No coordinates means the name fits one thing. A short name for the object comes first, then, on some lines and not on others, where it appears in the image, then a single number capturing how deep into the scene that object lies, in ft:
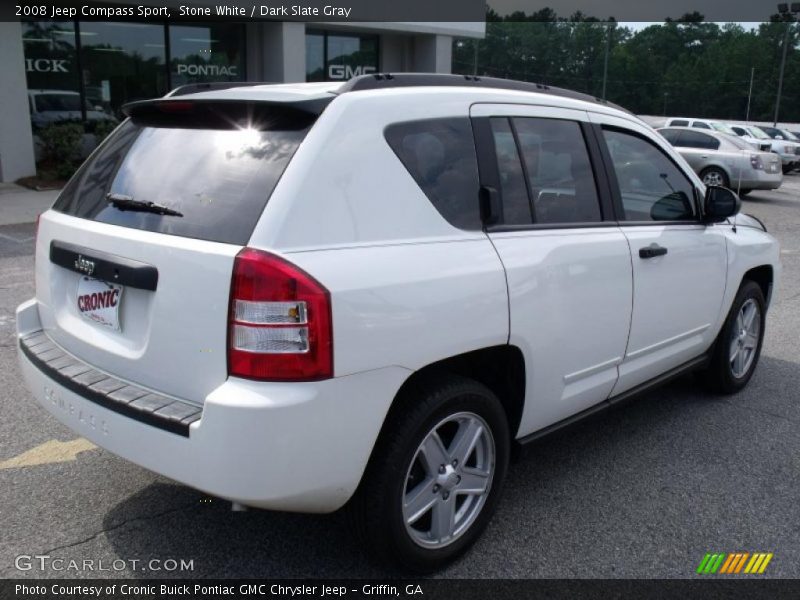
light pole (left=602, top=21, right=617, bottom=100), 177.94
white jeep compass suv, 7.77
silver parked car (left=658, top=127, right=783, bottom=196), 56.39
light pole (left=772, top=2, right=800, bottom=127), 94.73
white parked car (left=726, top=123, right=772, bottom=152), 84.74
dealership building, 47.47
